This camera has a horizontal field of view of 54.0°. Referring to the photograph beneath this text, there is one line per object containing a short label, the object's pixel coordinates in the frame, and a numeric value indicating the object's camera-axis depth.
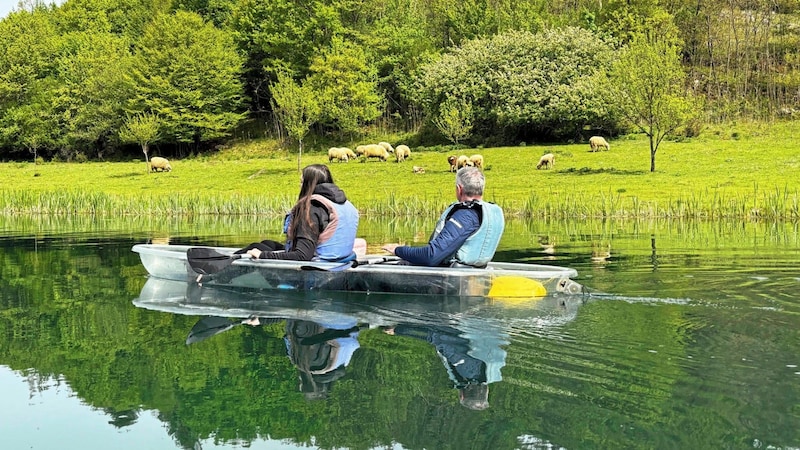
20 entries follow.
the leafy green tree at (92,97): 57.56
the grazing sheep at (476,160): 37.75
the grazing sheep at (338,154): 45.94
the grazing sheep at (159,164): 46.84
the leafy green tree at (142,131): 45.66
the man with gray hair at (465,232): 8.77
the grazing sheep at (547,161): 36.56
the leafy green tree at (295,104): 40.56
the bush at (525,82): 44.84
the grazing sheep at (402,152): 43.12
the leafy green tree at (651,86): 31.58
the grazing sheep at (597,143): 40.12
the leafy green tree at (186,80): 55.69
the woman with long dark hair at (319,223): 9.44
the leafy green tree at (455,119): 44.50
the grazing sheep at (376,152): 44.88
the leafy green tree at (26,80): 58.25
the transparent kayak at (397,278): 8.81
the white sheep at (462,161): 37.47
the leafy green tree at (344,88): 49.75
